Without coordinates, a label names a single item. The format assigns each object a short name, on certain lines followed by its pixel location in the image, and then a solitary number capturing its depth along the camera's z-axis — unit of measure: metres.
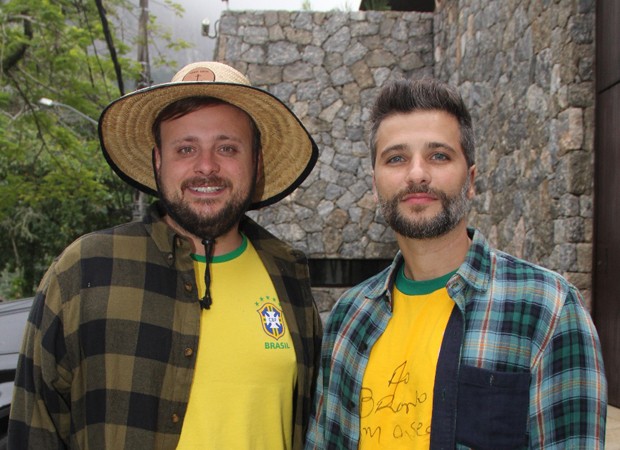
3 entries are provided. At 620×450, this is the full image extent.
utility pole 12.09
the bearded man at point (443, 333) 1.52
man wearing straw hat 1.81
